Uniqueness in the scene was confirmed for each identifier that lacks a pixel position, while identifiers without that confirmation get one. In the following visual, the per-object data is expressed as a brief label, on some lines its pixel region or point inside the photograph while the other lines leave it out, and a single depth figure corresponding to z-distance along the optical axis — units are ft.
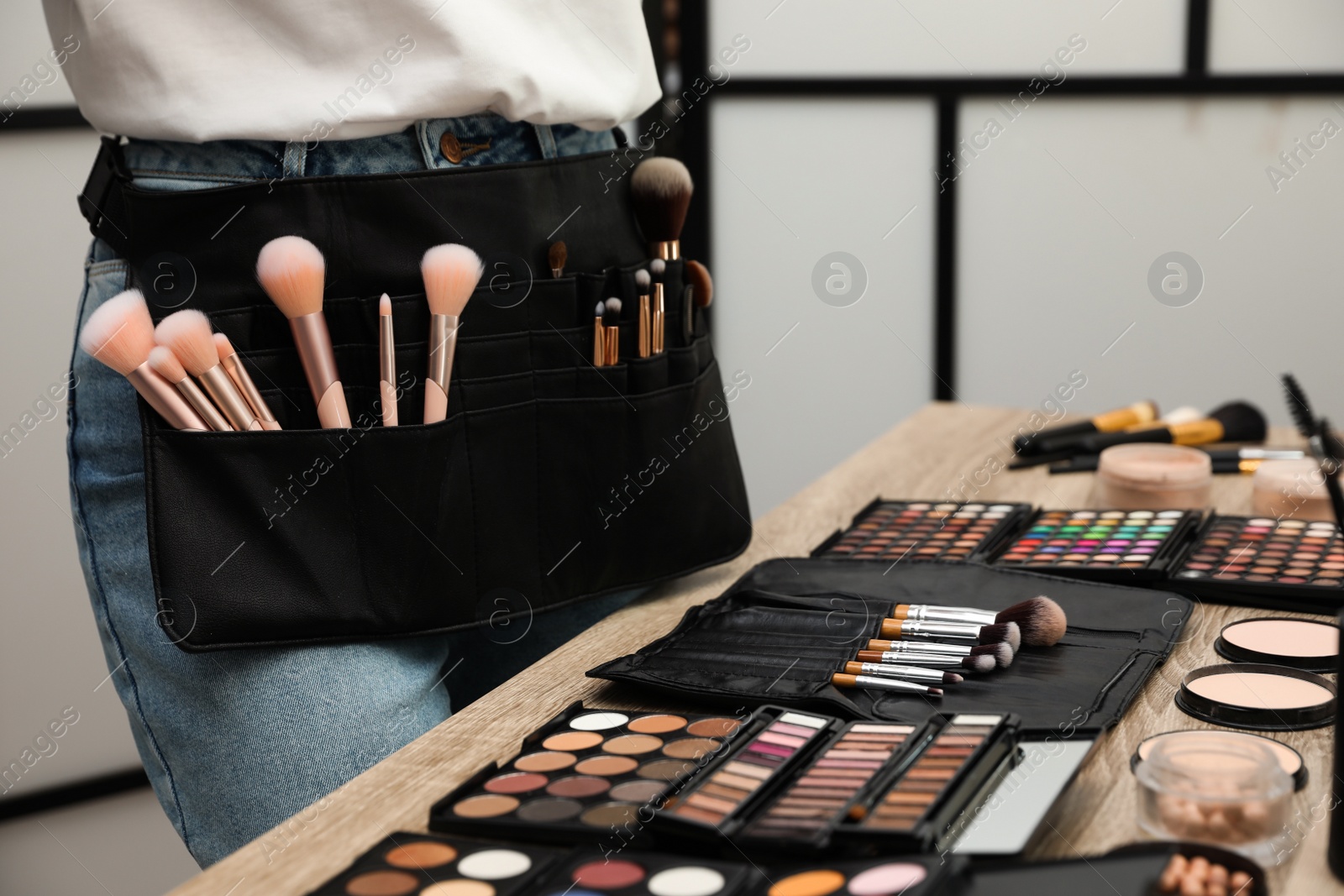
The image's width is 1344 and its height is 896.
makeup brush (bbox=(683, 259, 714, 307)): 3.21
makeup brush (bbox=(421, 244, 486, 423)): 2.56
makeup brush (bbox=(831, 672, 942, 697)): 2.35
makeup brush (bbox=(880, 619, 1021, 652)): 2.52
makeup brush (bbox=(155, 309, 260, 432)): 2.36
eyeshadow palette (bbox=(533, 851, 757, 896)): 1.72
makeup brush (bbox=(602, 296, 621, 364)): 2.90
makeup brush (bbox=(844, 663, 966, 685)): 2.39
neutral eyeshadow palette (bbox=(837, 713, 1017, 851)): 1.75
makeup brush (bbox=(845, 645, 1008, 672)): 2.45
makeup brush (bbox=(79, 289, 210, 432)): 2.31
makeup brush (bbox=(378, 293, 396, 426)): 2.56
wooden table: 1.86
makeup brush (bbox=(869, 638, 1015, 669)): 2.44
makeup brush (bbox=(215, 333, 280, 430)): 2.48
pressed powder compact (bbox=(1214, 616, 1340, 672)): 2.51
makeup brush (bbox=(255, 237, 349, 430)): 2.44
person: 2.46
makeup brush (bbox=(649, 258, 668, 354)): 3.00
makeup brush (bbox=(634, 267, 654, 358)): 2.95
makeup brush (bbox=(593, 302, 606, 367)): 2.89
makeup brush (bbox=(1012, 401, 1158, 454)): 4.20
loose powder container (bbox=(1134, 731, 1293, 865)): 1.82
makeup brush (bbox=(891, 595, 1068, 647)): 2.55
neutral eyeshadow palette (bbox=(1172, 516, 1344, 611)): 2.82
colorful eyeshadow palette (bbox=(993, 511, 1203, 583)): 3.02
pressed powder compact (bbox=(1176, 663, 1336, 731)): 2.22
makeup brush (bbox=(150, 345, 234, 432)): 2.37
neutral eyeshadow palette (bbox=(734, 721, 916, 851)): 1.78
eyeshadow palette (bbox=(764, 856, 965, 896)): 1.65
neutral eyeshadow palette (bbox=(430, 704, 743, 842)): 1.90
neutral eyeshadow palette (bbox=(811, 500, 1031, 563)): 3.23
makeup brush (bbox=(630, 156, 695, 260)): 2.97
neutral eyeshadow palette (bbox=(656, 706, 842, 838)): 1.83
